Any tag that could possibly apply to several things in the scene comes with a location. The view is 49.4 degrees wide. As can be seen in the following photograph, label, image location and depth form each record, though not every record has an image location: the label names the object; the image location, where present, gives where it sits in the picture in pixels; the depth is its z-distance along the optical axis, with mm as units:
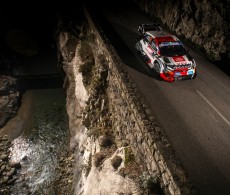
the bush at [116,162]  12366
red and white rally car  14688
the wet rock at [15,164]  18828
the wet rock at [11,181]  17719
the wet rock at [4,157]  19453
